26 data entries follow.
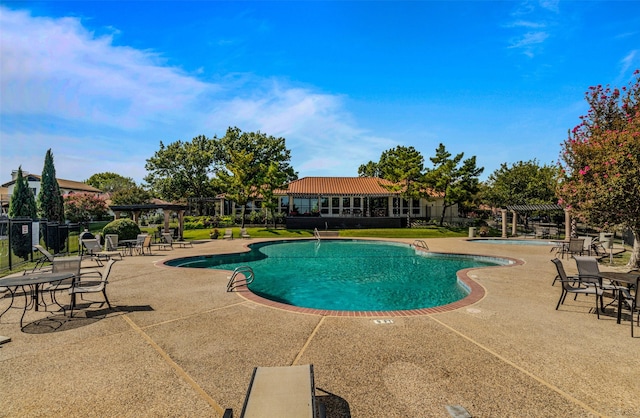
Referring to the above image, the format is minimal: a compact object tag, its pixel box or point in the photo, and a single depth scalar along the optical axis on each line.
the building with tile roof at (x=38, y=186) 54.00
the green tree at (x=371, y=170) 64.03
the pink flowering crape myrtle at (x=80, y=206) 36.44
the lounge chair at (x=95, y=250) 13.51
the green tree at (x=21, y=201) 20.61
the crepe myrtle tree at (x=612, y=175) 9.65
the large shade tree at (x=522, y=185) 36.22
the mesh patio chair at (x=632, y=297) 5.28
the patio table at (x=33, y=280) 5.53
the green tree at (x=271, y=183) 30.97
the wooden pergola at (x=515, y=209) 26.76
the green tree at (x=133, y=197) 47.44
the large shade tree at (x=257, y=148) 44.53
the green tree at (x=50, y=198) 23.73
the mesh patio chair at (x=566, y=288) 6.51
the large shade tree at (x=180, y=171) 45.78
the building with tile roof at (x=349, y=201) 36.06
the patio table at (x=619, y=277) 5.91
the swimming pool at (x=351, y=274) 9.39
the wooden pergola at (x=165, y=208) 21.11
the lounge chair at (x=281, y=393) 2.65
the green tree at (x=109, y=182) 75.19
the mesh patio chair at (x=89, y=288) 6.16
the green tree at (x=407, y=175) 33.44
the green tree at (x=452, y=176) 32.19
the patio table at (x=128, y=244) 15.93
